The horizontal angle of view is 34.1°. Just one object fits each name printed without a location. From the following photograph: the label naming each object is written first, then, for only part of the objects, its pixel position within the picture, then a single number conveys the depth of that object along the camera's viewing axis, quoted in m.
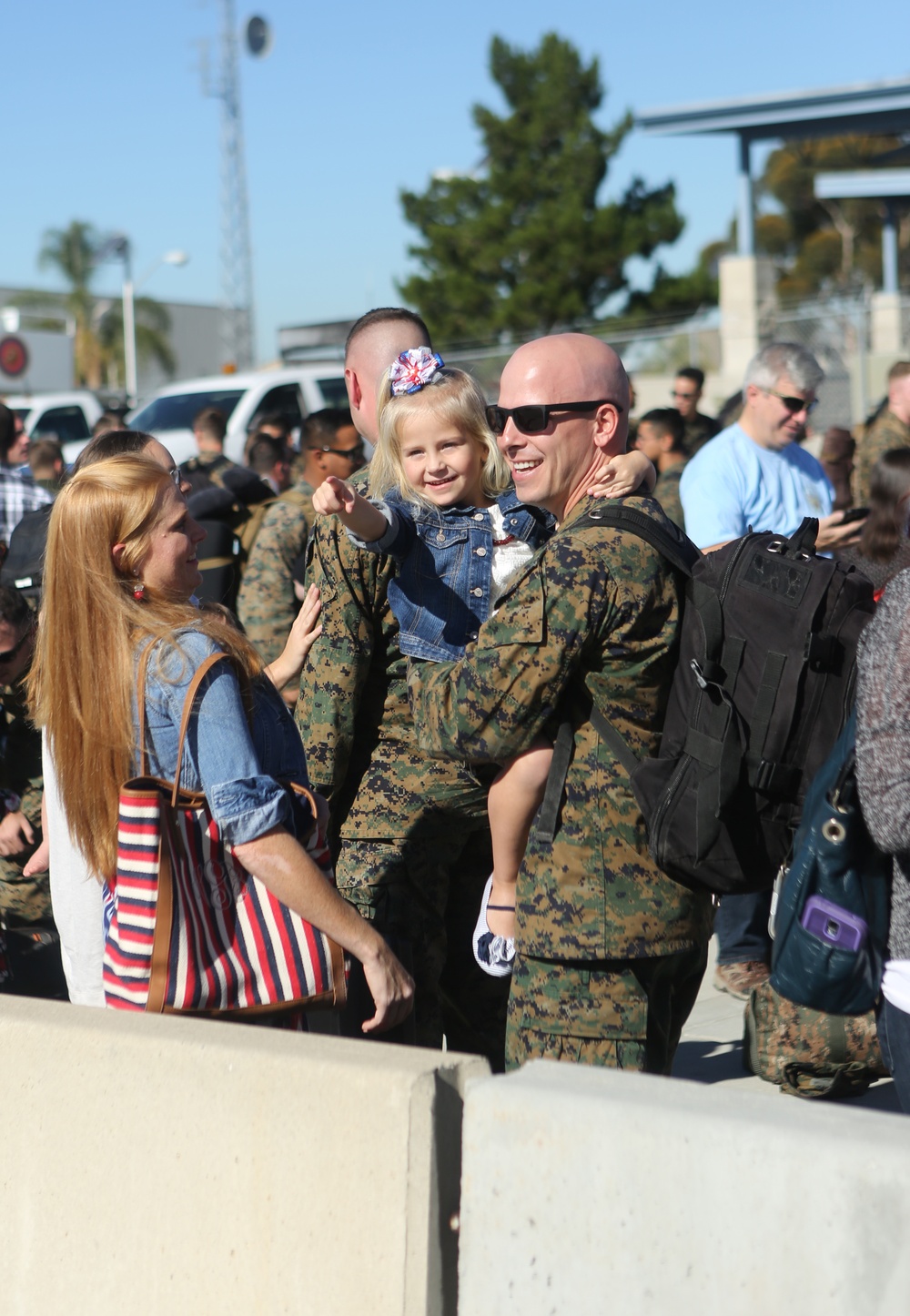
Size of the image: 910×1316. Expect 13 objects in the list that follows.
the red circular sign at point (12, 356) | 26.30
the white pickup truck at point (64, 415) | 18.55
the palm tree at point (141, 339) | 50.66
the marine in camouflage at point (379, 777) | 3.53
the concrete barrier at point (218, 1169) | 2.25
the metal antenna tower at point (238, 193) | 41.75
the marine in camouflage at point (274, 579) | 6.37
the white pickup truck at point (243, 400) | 15.37
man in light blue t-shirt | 5.72
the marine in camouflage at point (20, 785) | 4.54
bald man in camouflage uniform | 2.69
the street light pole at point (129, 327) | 38.38
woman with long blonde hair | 2.73
